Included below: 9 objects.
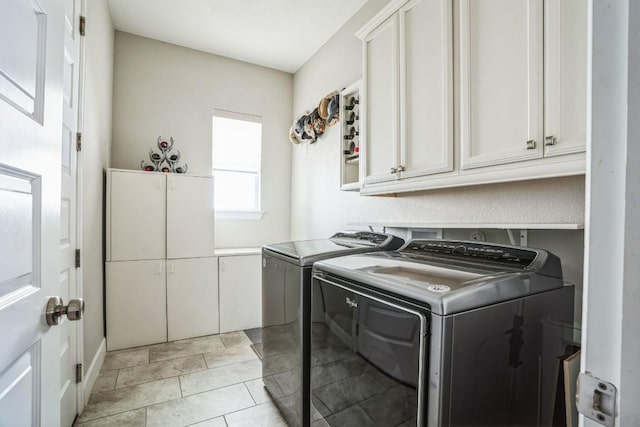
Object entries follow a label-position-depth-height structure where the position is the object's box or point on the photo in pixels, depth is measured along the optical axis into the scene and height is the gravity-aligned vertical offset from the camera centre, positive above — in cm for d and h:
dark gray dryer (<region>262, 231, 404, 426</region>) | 166 -59
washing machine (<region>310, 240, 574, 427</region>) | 92 -43
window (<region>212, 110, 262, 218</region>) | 360 +57
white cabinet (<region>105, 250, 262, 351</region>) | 278 -86
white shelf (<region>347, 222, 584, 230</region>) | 117 -6
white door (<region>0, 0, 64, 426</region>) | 57 +1
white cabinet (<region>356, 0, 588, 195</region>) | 104 +51
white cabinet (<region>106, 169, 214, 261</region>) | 276 -6
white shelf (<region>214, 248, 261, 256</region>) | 326 -45
